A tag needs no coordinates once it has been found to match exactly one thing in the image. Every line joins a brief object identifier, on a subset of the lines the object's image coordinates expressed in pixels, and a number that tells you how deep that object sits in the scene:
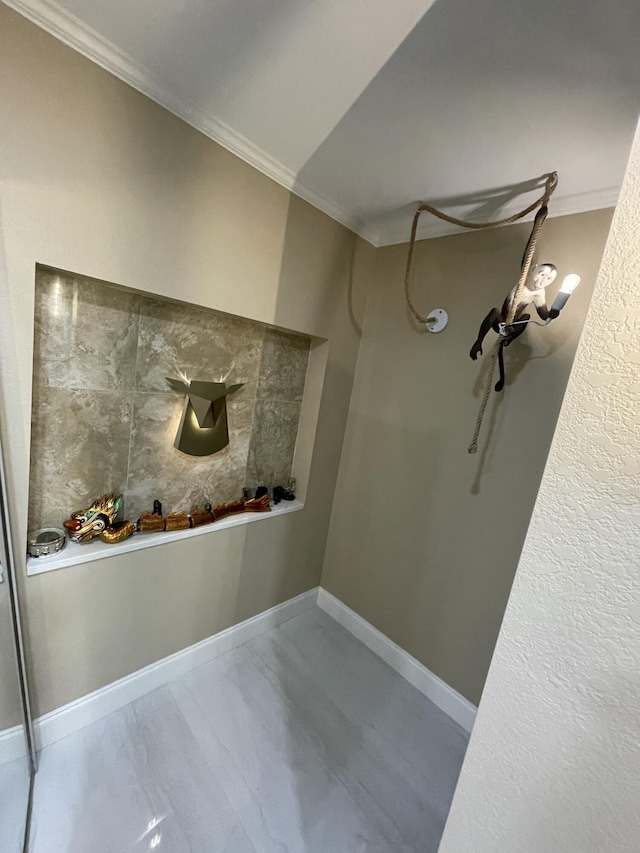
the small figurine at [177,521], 1.47
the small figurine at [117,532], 1.29
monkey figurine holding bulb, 1.16
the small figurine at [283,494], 1.94
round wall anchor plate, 1.62
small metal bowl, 1.15
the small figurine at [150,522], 1.42
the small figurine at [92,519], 1.25
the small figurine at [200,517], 1.56
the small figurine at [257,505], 1.78
